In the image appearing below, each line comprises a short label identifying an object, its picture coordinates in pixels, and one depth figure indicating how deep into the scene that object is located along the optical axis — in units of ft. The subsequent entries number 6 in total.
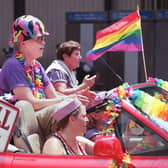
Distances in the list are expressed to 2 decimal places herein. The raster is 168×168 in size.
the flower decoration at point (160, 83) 28.66
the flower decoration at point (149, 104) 23.86
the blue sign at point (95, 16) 77.30
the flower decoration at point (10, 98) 26.08
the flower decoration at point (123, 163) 21.61
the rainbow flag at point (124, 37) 37.11
